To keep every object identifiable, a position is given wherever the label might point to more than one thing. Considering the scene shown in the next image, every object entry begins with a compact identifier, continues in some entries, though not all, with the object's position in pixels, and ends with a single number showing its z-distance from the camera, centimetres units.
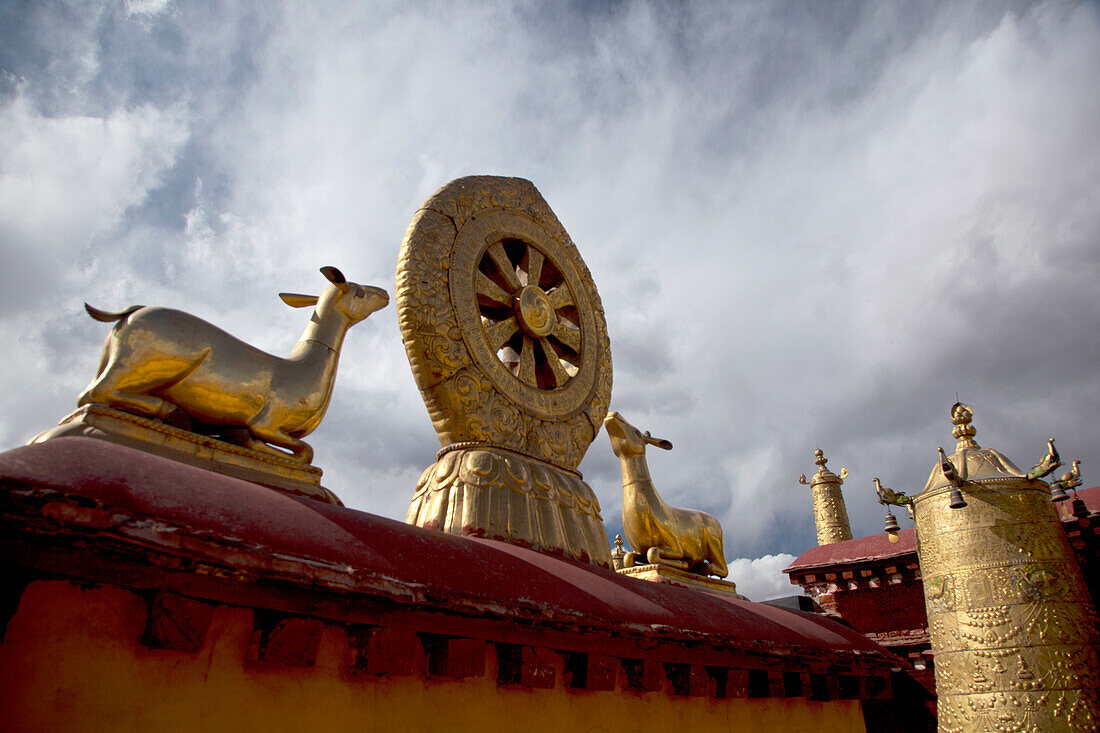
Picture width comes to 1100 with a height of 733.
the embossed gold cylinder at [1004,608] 688
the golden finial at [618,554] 873
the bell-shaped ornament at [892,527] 988
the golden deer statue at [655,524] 617
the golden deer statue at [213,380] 304
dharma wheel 463
